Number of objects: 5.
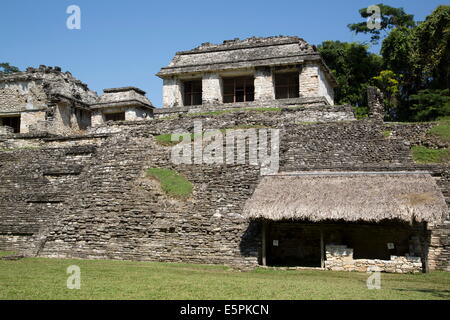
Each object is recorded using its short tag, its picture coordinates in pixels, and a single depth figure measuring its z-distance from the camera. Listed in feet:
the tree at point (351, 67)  103.91
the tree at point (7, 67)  148.56
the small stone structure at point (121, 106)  90.43
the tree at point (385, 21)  116.47
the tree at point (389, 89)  97.55
